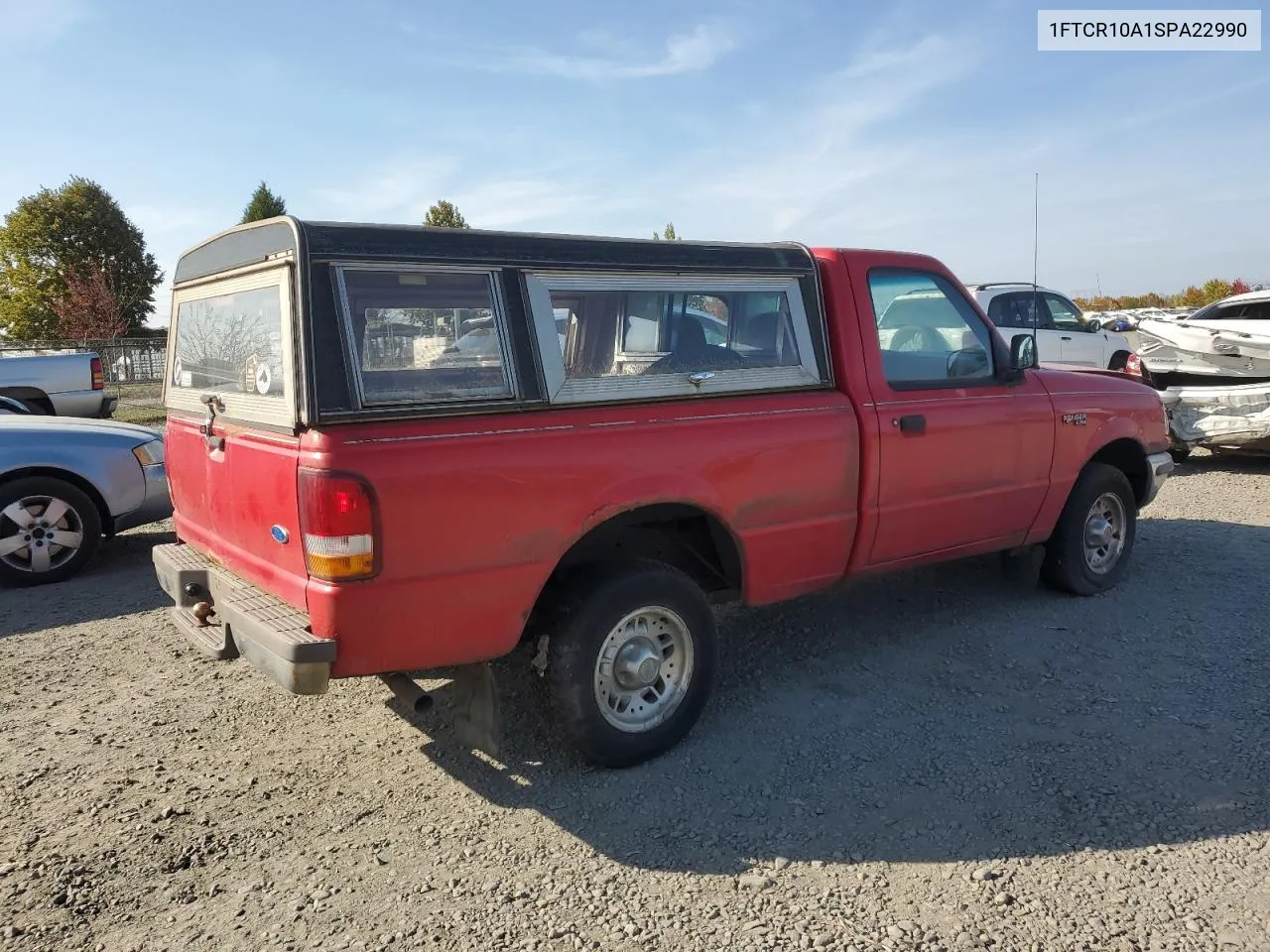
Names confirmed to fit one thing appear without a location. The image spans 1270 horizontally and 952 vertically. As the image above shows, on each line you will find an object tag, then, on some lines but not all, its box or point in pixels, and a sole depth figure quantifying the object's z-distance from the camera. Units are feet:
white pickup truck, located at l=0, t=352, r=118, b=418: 42.55
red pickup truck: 10.09
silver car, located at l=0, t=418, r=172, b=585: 20.49
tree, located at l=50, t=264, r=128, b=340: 110.01
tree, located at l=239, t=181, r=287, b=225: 139.44
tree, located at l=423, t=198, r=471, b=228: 133.56
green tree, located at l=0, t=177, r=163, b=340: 135.95
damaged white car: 29.43
